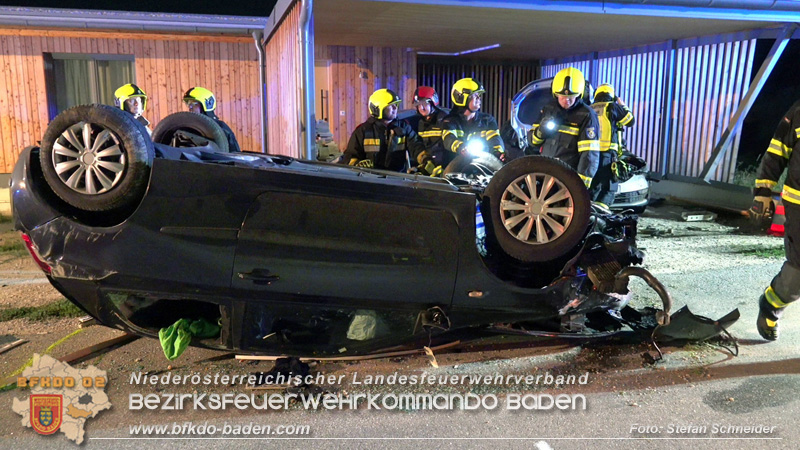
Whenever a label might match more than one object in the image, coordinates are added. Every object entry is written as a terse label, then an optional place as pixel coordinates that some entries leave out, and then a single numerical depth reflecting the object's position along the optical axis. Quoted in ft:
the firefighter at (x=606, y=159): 19.04
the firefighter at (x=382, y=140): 21.04
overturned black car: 9.93
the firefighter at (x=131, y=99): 21.81
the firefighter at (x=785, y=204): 12.72
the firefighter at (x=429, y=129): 21.12
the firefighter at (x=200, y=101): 22.93
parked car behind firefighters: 27.86
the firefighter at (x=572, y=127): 17.06
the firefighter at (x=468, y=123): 21.35
